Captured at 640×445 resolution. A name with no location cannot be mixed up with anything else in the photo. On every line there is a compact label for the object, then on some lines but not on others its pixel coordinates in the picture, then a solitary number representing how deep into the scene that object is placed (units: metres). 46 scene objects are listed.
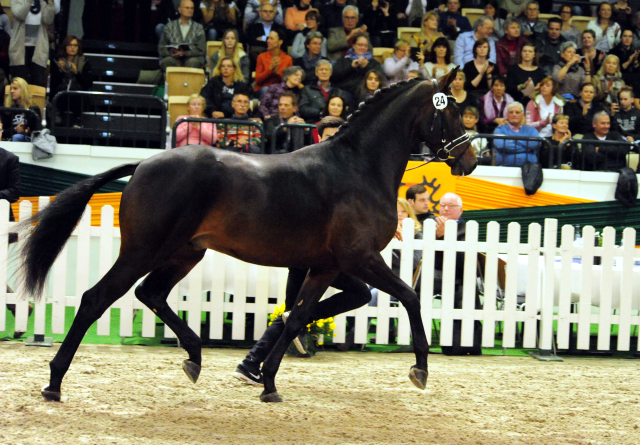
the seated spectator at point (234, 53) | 11.09
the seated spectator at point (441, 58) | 11.50
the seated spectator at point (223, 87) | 10.51
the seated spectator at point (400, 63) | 11.31
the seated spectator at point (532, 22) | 13.32
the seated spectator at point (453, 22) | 13.16
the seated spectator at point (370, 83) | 10.38
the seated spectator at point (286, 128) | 9.52
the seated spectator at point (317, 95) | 10.33
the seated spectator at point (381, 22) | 13.09
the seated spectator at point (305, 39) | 11.95
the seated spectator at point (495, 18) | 13.21
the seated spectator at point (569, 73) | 12.05
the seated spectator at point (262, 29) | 11.97
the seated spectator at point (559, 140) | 10.39
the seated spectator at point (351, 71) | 11.04
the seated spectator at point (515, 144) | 10.12
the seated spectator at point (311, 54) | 11.62
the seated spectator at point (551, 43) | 12.59
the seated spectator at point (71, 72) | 10.95
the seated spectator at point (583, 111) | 11.36
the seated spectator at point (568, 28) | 13.38
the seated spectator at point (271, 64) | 11.34
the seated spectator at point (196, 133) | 9.38
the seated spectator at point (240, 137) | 9.36
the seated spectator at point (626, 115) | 11.57
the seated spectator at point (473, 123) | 10.12
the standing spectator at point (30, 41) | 10.91
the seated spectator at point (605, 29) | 13.36
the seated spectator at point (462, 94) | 10.90
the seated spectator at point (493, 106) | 11.05
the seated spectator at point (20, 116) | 9.52
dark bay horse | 4.48
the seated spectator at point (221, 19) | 12.47
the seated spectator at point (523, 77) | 11.72
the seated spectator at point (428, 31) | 12.40
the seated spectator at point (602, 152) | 10.33
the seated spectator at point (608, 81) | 12.16
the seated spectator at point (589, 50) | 12.56
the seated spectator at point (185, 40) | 11.73
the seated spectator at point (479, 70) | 11.69
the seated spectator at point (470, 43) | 12.45
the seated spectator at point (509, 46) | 12.40
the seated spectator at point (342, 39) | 11.81
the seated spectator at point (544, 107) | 11.16
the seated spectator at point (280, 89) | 10.38
